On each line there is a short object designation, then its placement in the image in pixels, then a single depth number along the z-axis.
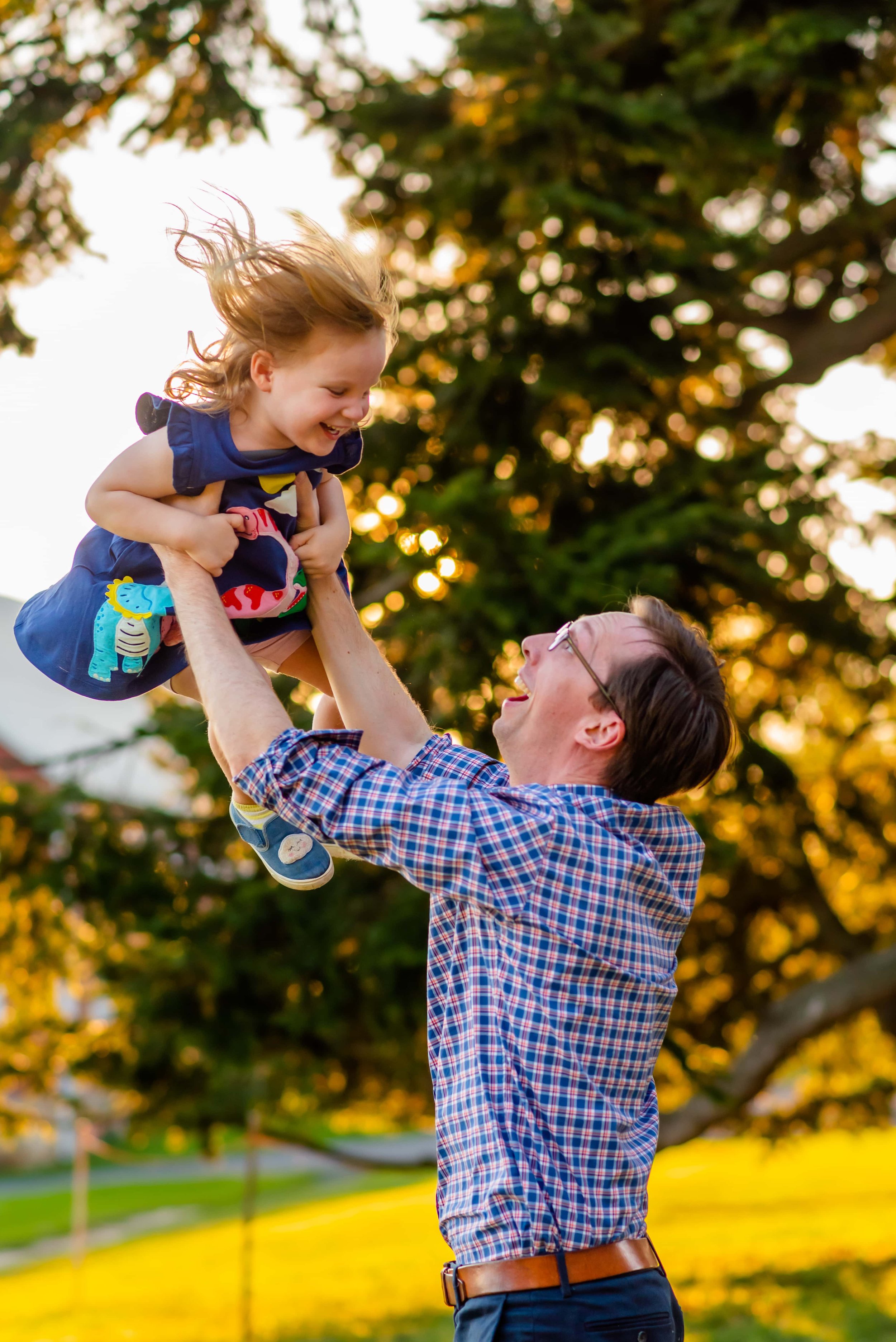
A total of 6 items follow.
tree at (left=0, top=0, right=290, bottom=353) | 6.25
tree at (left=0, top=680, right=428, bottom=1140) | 6.43
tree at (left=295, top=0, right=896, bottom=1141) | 5.80
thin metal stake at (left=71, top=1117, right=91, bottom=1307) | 13.52
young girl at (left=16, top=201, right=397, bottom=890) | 2.00
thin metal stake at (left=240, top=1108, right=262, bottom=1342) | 10.96
